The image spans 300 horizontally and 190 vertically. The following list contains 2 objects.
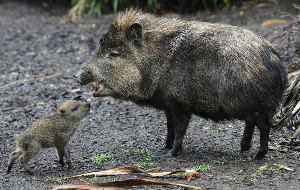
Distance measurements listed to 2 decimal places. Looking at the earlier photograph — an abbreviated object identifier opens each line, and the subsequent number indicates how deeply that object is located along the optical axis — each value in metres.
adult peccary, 14.23
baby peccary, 14.72
